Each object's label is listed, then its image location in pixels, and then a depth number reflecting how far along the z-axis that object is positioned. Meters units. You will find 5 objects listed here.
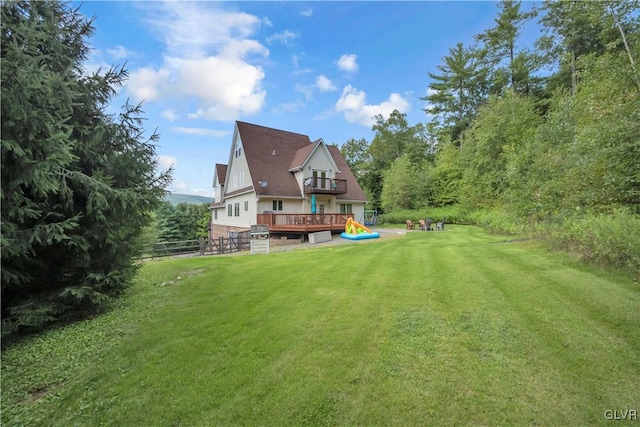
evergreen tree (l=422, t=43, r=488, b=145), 30.45
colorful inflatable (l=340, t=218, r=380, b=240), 15.90
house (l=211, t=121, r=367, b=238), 17.22
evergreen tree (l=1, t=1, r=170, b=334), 3.39
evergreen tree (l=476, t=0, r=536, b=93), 24.92
